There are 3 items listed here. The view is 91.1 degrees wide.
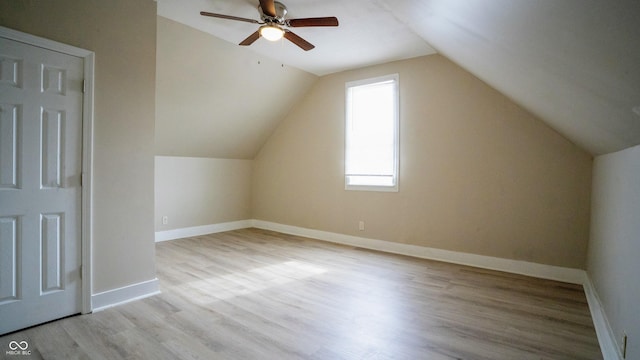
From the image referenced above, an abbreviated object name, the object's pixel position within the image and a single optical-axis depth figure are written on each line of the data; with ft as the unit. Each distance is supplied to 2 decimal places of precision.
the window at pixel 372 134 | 15.74
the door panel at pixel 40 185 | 7.28
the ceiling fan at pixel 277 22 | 9.34
